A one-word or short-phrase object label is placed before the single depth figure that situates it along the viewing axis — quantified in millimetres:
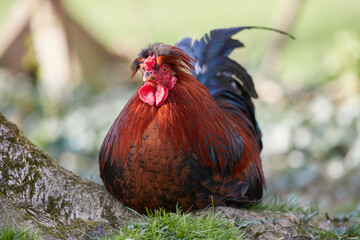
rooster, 7156
